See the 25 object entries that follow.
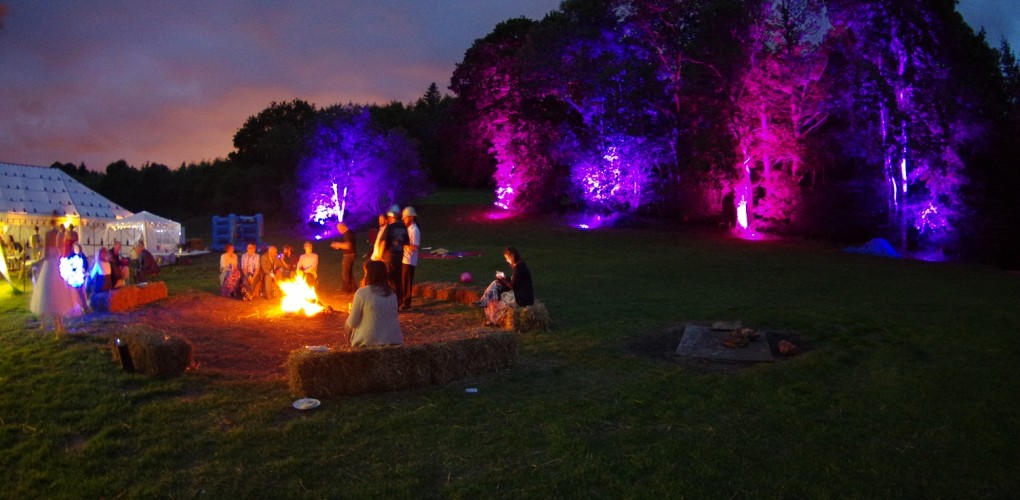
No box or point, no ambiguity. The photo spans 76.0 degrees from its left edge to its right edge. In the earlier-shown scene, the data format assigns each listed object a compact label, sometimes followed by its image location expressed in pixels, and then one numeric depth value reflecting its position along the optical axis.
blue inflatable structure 30.75
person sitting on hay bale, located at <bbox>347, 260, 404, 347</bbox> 7.34
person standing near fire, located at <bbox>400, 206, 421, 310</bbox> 12.39
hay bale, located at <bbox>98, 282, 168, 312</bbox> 12.30
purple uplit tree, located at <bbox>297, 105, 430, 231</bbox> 36.78
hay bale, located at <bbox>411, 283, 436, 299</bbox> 14.09
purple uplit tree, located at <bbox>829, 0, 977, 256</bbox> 25.20
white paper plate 6.05
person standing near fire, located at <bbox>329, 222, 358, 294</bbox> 13.65
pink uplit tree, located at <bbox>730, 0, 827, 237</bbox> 28.25
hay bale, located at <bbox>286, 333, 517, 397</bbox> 6.41
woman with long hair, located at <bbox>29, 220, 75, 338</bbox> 10.22
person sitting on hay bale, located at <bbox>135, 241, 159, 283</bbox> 17.64
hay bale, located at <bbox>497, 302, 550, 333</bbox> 9.96
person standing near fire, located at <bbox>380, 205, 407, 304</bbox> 11.96
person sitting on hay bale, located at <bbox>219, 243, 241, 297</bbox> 14.27
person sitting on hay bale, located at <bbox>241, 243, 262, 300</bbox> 14.12
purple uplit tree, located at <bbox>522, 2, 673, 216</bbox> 31.86
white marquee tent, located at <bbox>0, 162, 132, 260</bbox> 23.11
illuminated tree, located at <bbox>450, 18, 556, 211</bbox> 35.88
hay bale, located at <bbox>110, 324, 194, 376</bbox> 7.20
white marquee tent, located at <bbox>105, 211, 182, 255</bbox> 25.56
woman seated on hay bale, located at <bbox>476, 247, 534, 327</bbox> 10.65
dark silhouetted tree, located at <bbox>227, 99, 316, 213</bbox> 48.44
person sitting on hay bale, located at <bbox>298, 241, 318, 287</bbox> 13.85
